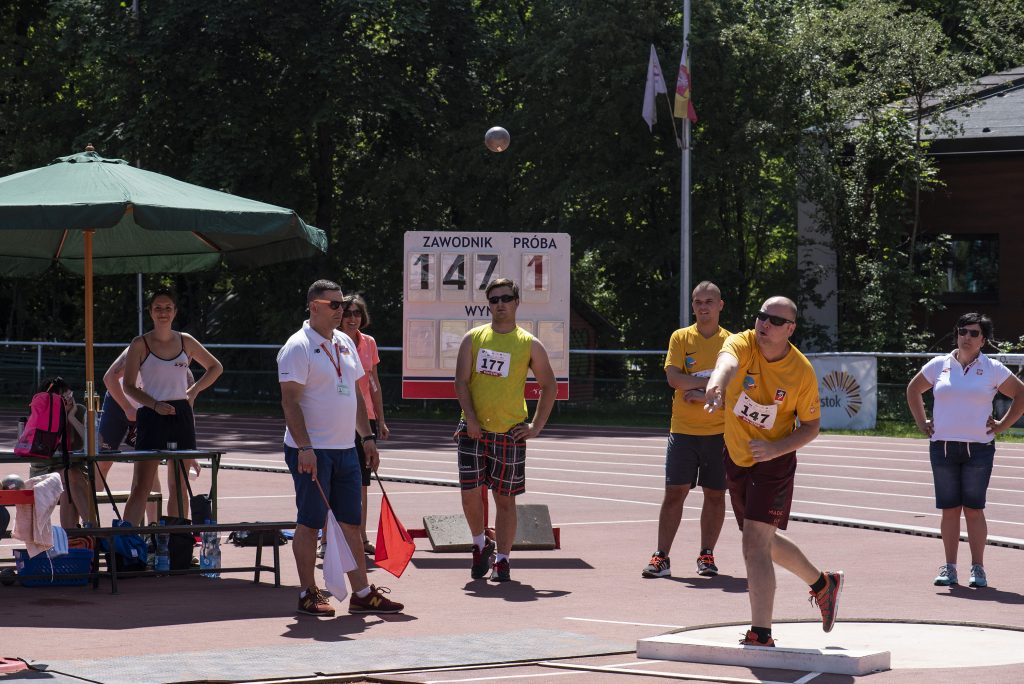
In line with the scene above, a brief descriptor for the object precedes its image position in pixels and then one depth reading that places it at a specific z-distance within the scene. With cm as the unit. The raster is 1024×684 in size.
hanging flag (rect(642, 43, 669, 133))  2903
